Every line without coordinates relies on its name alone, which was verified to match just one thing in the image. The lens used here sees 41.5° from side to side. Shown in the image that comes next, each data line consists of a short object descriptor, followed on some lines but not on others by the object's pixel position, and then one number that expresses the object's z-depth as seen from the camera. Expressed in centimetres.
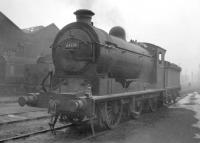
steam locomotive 771
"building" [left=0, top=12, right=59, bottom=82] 2601
